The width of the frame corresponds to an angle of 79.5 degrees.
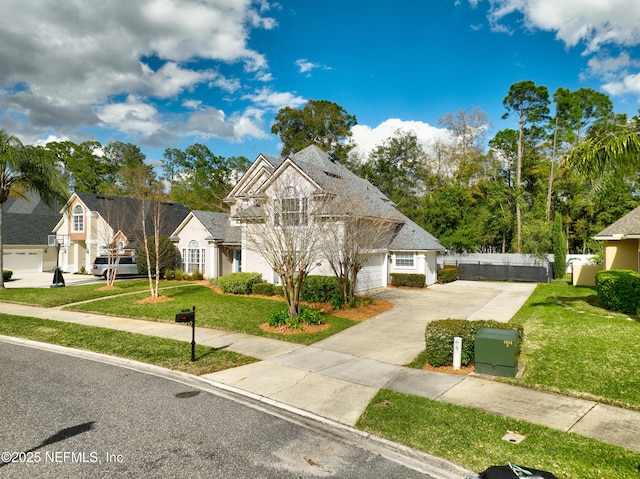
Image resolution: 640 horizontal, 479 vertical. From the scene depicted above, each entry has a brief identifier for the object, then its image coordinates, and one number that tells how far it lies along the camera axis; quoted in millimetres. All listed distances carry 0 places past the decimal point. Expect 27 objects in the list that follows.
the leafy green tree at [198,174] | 54853
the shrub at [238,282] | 22016
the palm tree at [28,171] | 23297
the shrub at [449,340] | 9750
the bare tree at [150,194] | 21134
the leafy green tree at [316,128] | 47438
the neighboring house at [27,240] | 35688
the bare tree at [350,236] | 16781
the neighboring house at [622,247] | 20906
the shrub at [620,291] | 15227
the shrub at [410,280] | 26062
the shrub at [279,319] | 14102
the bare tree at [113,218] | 31094
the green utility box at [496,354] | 8836
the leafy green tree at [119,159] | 64562
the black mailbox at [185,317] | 9986
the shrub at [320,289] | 18719
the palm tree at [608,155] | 12055
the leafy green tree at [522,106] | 40562
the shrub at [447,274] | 29334
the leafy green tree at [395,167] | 44219
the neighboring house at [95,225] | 33094
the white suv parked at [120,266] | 29453
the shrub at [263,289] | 21281
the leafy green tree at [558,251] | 32844
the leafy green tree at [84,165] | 62562
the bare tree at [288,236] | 14242
